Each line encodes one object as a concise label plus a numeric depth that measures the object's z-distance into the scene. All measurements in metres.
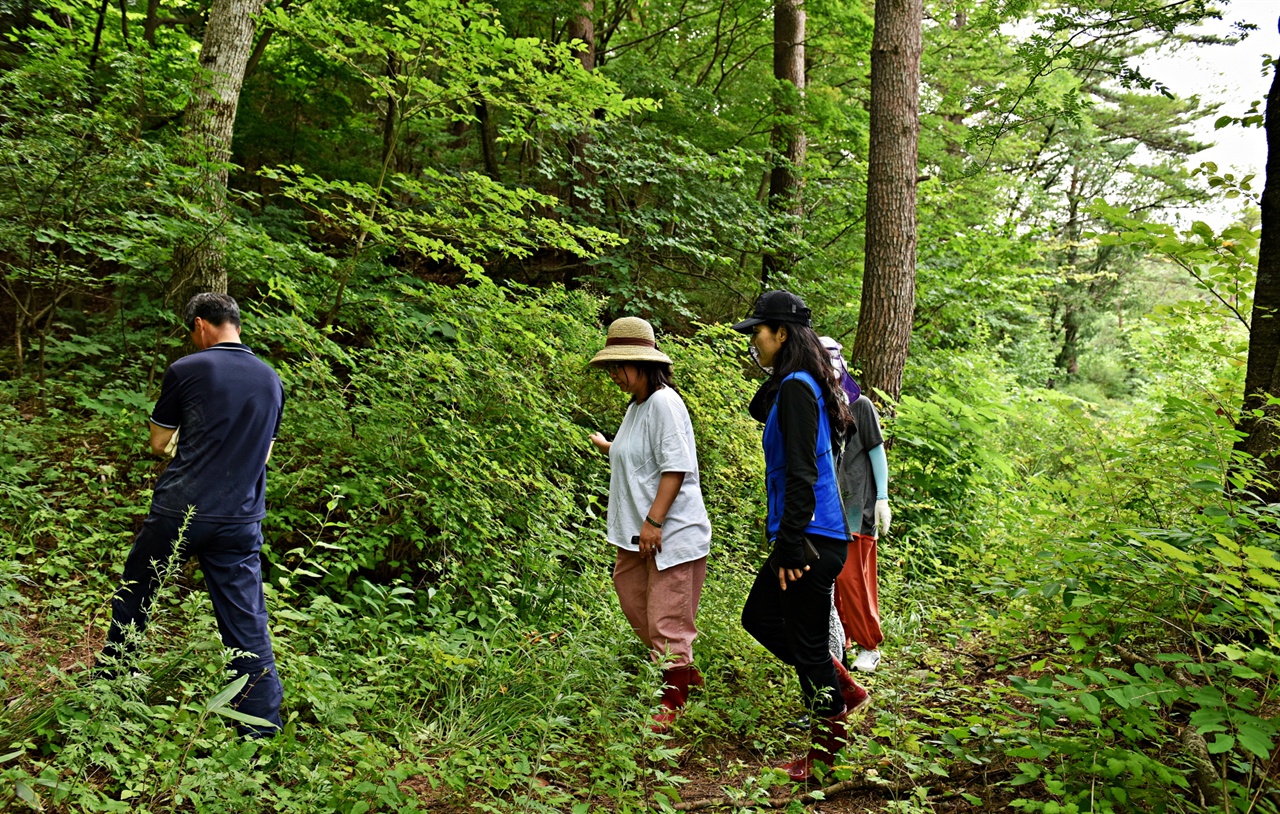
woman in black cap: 3.55
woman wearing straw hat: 4.08
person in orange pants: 5.05
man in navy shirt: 3.44
